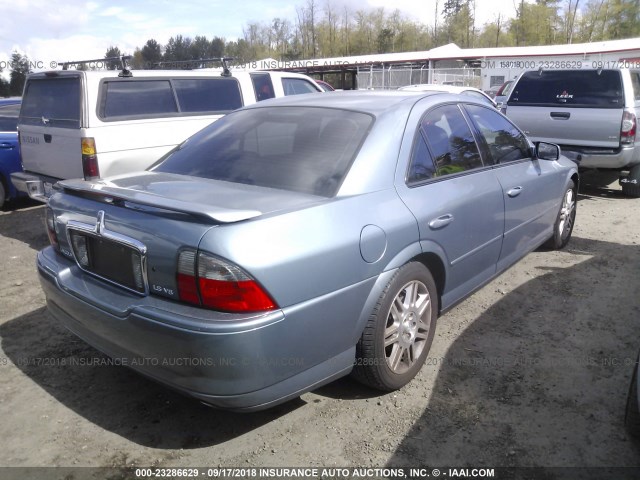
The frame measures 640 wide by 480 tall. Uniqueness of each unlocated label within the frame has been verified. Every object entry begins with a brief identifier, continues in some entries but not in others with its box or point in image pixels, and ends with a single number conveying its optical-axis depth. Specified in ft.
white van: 17.90
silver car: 7.23
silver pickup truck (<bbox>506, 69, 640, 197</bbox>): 24.54
